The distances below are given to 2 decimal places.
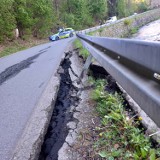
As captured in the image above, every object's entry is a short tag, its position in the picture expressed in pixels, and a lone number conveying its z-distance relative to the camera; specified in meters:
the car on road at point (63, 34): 28.61
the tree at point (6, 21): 21.23
